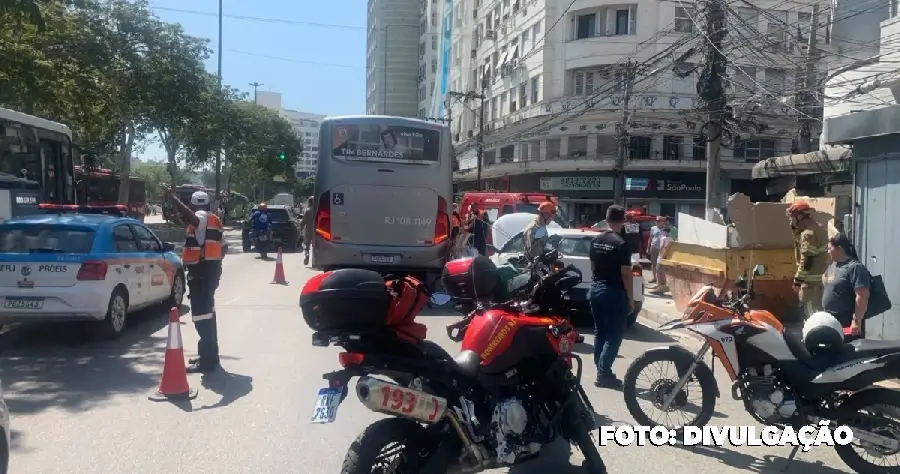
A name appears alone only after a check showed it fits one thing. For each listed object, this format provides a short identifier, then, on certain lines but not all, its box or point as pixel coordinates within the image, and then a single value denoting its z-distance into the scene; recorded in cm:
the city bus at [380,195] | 1404
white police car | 904
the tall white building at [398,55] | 9688
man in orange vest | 823
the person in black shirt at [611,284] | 722
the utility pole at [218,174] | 4138
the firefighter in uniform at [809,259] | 878
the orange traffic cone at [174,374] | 710
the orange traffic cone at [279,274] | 1698
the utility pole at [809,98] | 1688
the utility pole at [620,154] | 3097
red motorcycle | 405
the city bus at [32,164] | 1342
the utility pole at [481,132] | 4303
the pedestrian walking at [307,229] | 2039
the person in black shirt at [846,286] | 702
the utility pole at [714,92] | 1642
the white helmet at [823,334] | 535
